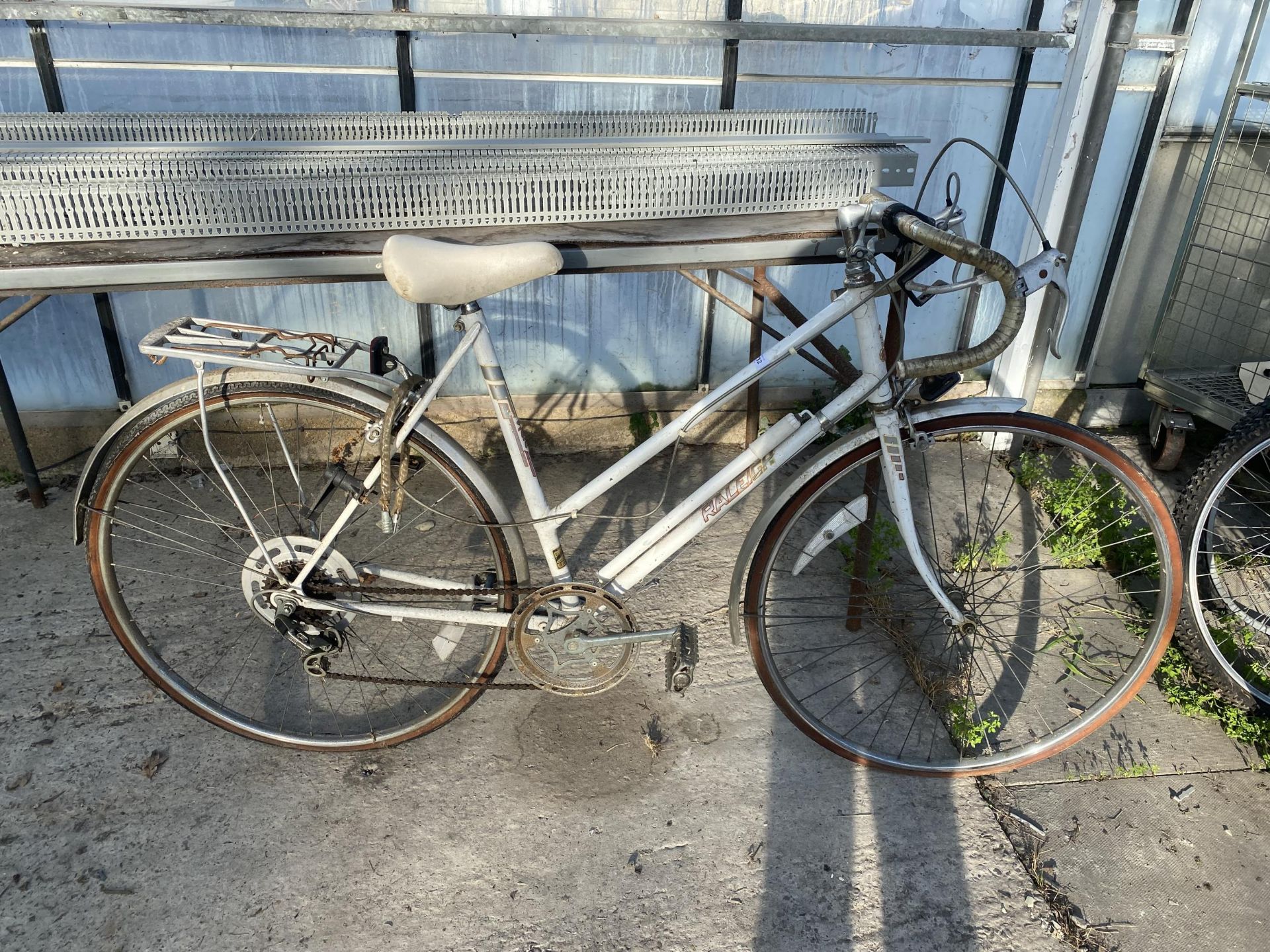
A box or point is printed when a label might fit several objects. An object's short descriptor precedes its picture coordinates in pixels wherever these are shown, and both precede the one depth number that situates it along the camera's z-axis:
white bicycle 2.29
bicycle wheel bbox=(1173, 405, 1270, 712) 2.86
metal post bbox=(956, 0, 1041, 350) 3.87
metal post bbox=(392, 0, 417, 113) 3.40
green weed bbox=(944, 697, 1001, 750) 2.73
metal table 2.10
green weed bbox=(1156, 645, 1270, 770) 2.86
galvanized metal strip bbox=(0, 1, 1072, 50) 3.21
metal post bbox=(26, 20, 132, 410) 3.26
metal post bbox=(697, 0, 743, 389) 3.58
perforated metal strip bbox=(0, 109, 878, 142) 2.61
